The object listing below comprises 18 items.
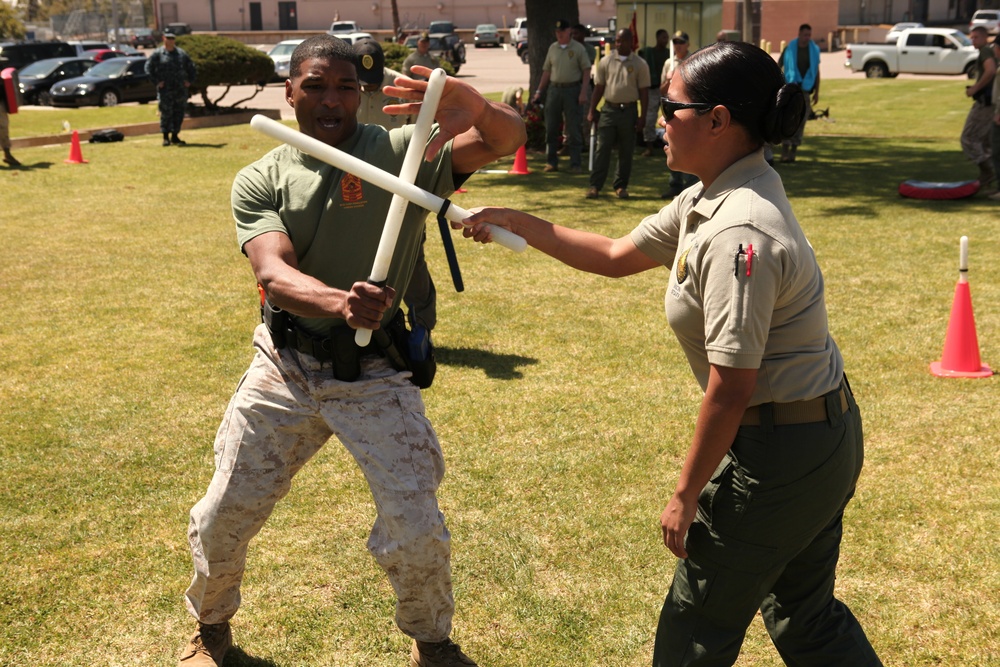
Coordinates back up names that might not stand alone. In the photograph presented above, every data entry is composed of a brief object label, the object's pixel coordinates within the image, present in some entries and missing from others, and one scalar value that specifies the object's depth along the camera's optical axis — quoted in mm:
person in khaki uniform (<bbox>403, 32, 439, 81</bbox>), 14508
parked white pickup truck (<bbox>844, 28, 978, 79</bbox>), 40500
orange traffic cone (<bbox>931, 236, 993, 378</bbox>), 6836
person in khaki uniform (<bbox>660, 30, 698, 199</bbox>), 14102
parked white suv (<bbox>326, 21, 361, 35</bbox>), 65562
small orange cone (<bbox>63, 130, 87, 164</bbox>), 18438
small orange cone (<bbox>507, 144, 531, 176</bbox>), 16641
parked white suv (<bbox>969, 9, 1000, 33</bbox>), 58219
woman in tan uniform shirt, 2592
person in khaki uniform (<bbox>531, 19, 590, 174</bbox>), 15641
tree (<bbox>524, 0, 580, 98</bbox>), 18203
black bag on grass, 21781
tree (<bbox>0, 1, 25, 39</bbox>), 67562
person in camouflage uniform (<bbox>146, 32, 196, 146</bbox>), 19875
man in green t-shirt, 3461
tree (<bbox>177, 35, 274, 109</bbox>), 25094
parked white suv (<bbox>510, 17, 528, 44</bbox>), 63531
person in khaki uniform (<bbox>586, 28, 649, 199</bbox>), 13422
